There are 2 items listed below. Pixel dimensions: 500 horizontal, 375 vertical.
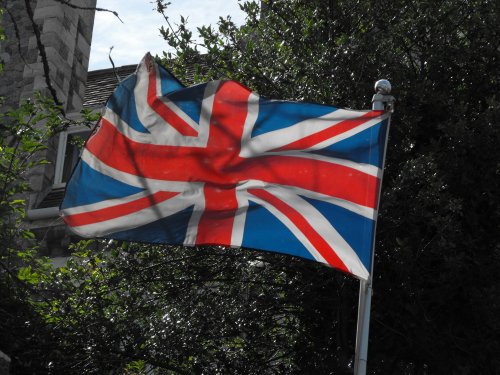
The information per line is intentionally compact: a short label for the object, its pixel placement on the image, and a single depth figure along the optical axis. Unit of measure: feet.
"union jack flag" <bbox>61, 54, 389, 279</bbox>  24.25
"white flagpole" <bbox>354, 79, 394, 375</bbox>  22.48
